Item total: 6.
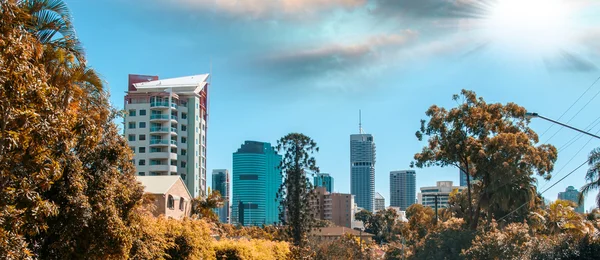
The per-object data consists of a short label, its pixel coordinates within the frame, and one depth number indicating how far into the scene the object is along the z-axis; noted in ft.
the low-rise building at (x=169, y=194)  139.74
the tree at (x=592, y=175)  110.32
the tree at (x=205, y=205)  168.14
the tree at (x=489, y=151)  151.84
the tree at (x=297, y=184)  204.64
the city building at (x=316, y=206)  214.07
